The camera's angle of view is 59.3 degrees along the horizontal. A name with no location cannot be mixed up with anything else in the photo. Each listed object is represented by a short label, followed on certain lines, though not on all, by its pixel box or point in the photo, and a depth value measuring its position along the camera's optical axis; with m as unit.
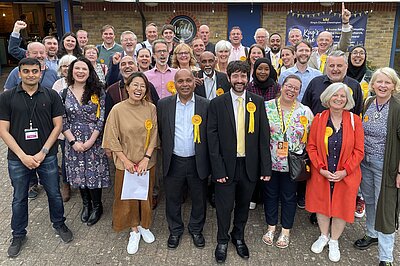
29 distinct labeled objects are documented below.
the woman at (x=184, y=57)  4.47
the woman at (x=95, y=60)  4.76
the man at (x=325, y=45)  5.13
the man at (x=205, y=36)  6.29
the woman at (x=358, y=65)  4.45
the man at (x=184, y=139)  3.42
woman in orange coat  3.35
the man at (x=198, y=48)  5.31
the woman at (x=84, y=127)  3.87
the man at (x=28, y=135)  3.40
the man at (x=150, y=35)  5.96
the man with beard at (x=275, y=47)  5.65
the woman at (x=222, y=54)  4.74
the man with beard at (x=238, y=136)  3.33
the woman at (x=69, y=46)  5.45
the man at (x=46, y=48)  5.15
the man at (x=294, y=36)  6.06
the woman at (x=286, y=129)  3.50
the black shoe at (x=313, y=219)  4.22
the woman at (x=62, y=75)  4.30
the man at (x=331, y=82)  3.82
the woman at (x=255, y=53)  4.85
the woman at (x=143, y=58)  4.48
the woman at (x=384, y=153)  3.28
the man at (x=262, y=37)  5.93
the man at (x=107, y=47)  5.75
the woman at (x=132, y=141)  3.51
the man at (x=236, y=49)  5.81
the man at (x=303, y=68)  4.52
